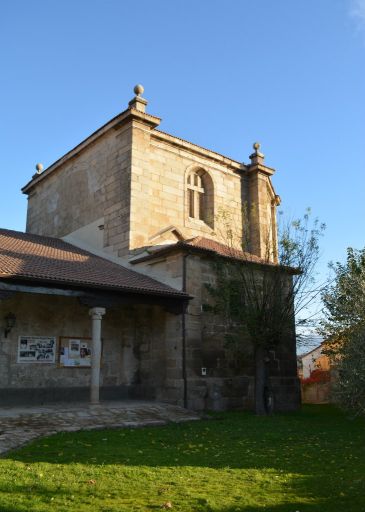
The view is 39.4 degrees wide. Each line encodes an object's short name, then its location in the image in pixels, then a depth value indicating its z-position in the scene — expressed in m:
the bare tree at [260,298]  12.40
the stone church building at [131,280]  12.05
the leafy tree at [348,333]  8.46
